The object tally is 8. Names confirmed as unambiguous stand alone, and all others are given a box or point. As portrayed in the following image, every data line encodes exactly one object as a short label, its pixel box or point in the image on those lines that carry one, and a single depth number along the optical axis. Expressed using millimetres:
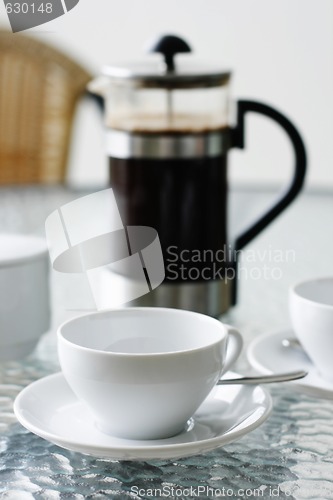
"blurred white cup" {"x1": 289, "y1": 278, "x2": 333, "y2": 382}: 911
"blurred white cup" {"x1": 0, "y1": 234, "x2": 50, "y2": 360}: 966
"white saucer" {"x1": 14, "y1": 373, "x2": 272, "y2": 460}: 790
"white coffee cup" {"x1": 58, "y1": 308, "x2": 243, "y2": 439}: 803
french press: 1074
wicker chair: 1936
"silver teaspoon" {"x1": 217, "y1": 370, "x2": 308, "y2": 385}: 875
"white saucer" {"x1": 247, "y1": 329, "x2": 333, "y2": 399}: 904
